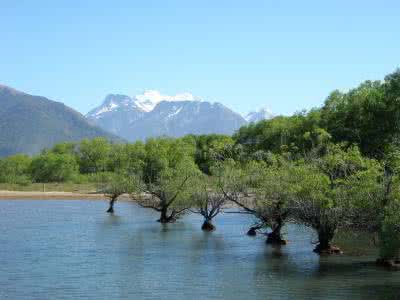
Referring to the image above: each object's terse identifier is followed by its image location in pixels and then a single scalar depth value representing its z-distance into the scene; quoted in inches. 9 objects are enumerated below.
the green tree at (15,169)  5798.7
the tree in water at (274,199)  1948.8
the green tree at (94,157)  6697.8
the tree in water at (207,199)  2522.1
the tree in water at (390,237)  1509.6
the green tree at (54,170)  6048.2
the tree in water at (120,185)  3174.2
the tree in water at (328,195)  1759.4
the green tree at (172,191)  2760.8
